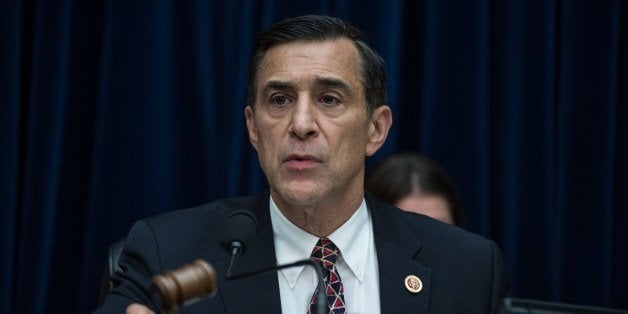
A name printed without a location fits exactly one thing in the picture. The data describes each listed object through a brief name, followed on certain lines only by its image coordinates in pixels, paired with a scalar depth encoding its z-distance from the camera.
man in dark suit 2.67
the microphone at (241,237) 2.37
